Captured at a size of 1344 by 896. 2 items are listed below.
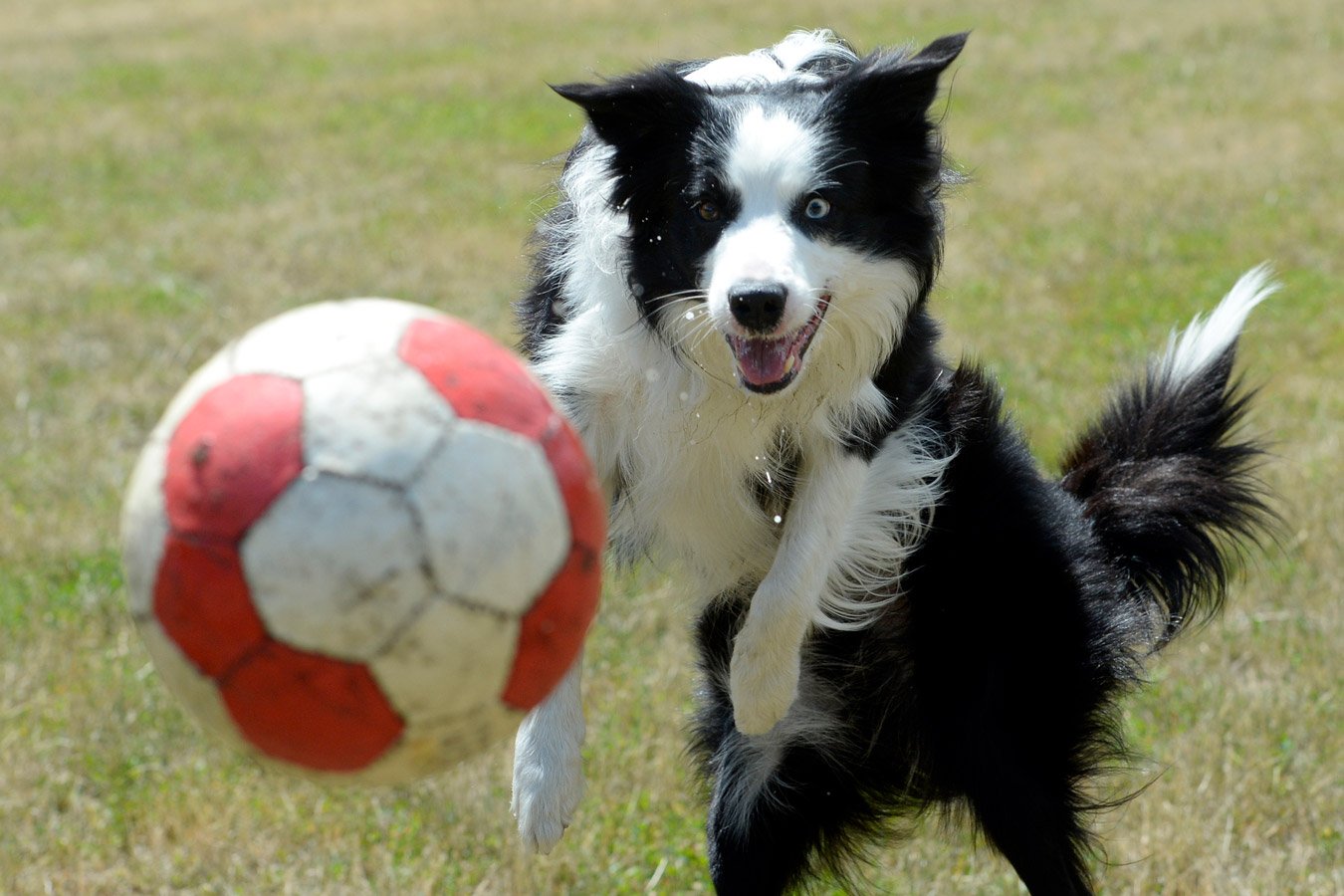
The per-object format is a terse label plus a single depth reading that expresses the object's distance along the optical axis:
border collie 3.83
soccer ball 3.45
